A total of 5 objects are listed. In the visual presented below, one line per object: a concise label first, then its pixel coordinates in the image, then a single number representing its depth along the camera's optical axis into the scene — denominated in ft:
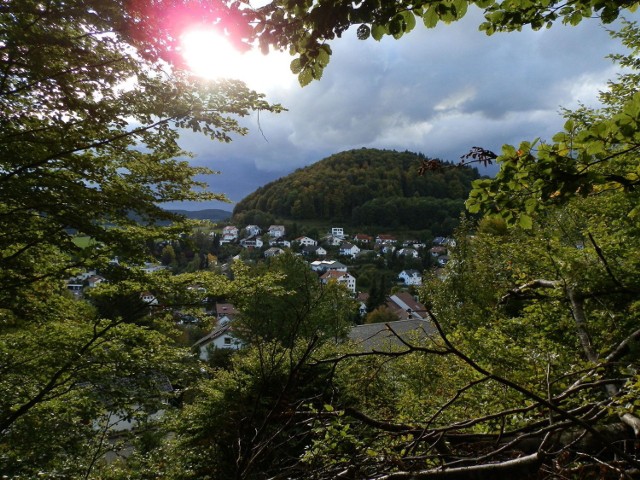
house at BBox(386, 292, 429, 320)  222.19
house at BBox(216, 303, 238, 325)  190.05
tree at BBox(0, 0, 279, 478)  12.86
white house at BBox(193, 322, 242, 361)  122.35
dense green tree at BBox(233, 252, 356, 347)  70.90
